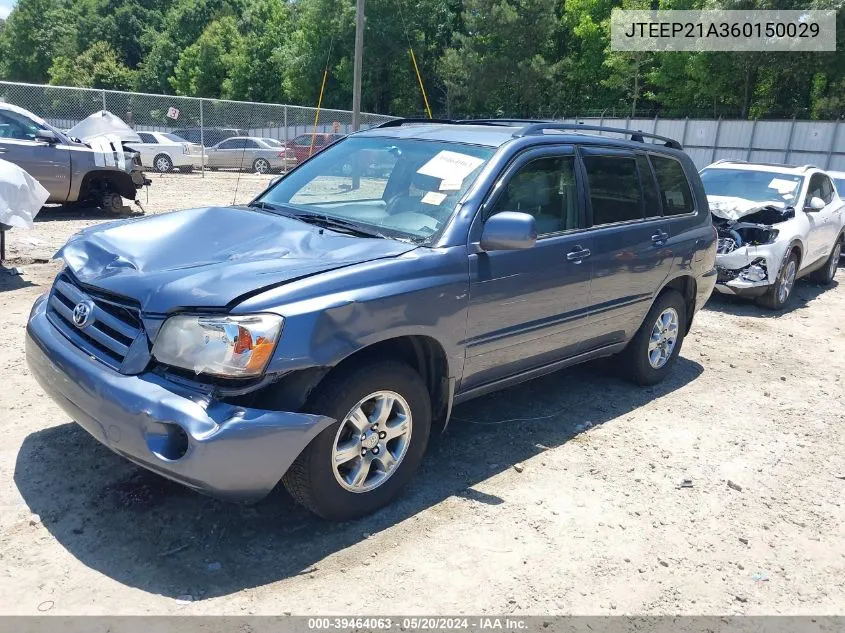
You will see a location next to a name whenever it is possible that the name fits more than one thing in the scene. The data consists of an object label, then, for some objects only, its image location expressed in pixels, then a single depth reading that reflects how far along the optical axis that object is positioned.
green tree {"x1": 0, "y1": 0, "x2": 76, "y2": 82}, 76.44
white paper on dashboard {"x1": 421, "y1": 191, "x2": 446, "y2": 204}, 3.93
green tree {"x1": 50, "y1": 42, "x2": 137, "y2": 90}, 63.53
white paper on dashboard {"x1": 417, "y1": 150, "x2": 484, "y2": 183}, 4.03
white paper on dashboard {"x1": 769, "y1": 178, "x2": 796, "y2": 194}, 9.46
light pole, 16.31
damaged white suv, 8.52
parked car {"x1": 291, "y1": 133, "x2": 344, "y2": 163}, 23.47
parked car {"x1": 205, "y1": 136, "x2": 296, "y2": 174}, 24.53
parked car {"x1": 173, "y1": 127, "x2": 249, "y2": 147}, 23.97
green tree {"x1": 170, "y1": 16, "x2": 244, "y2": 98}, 55.69
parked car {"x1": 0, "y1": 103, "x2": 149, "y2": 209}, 10.96
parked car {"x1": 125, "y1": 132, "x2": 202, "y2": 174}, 22.48
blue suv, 2.89
